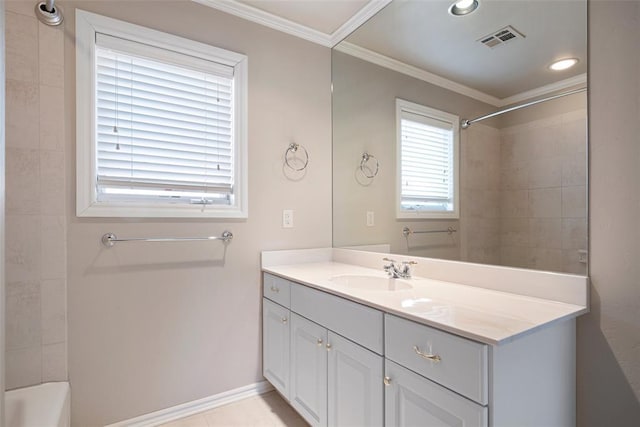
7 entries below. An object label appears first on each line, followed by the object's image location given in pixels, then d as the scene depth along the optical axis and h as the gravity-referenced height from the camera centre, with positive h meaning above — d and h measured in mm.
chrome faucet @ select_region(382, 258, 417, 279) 1728 -314
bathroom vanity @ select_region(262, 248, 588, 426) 933 -470
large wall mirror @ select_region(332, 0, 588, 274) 1265 +390
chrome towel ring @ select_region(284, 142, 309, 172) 2217 +388
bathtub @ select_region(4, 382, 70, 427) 1233 -797
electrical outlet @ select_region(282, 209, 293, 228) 2199 -40
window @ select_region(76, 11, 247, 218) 1618 +491
